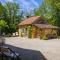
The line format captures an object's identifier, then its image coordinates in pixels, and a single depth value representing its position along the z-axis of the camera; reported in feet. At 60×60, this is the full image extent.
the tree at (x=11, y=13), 61.10
